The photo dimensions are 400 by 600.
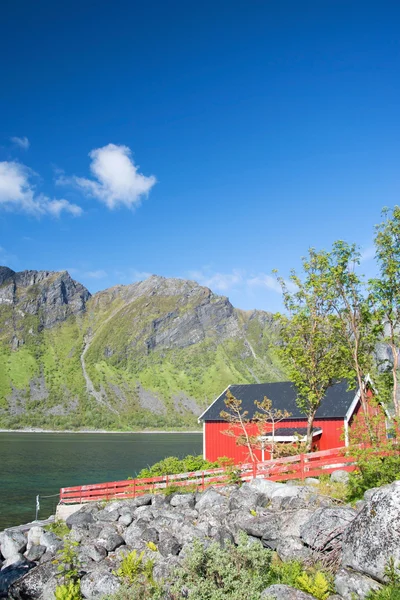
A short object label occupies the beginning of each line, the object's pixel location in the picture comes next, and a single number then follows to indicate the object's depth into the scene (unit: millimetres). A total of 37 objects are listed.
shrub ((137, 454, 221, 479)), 28344
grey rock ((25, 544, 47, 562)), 19047
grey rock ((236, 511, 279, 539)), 13909
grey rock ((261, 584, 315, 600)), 9805
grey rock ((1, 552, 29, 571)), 18469
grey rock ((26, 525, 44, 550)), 20125
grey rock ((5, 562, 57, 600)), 14305
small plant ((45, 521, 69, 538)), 21803
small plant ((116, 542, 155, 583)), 13498
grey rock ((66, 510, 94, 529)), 21736
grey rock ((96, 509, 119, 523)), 21016
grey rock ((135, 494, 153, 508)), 22609
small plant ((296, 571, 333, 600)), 10117
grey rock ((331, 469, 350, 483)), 18078
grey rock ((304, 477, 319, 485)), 18761
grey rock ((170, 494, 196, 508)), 20844
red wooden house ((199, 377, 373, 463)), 30406
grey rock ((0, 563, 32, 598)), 15234
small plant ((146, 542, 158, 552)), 16219
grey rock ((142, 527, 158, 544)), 17000
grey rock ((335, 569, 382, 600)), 9766
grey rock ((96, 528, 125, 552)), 17422
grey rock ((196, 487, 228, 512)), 19006
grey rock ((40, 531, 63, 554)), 19188
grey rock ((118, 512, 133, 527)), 20066
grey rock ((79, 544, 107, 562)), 16500
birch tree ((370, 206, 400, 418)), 19812
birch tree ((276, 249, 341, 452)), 25422
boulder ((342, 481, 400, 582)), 9914
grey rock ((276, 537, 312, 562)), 12094
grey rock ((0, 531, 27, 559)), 19794
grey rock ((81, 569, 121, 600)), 13154
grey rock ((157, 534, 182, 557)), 15812
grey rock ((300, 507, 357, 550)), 11945
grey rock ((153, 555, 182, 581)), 13058
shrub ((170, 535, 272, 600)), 9211
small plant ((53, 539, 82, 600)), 12531
